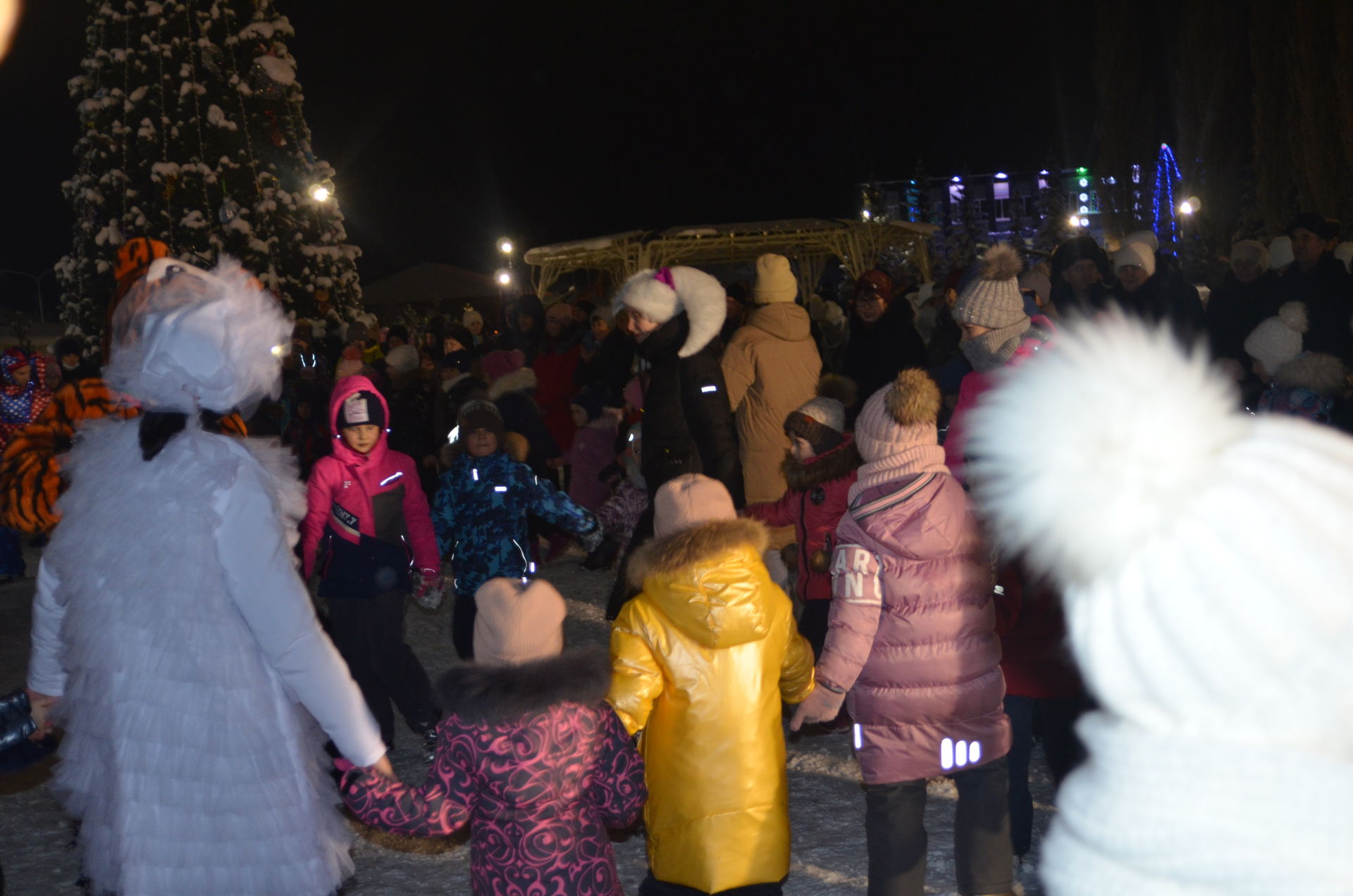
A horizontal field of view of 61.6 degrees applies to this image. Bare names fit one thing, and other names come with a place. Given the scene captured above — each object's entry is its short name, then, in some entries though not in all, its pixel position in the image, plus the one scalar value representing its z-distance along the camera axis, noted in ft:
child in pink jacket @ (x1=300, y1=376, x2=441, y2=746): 16.72
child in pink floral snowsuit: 9.32
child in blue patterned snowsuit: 17.07
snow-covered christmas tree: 63.10
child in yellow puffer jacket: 11.07
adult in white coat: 7.97
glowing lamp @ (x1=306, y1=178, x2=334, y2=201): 68.18
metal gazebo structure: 64.34
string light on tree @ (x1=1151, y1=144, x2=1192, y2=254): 141.90
